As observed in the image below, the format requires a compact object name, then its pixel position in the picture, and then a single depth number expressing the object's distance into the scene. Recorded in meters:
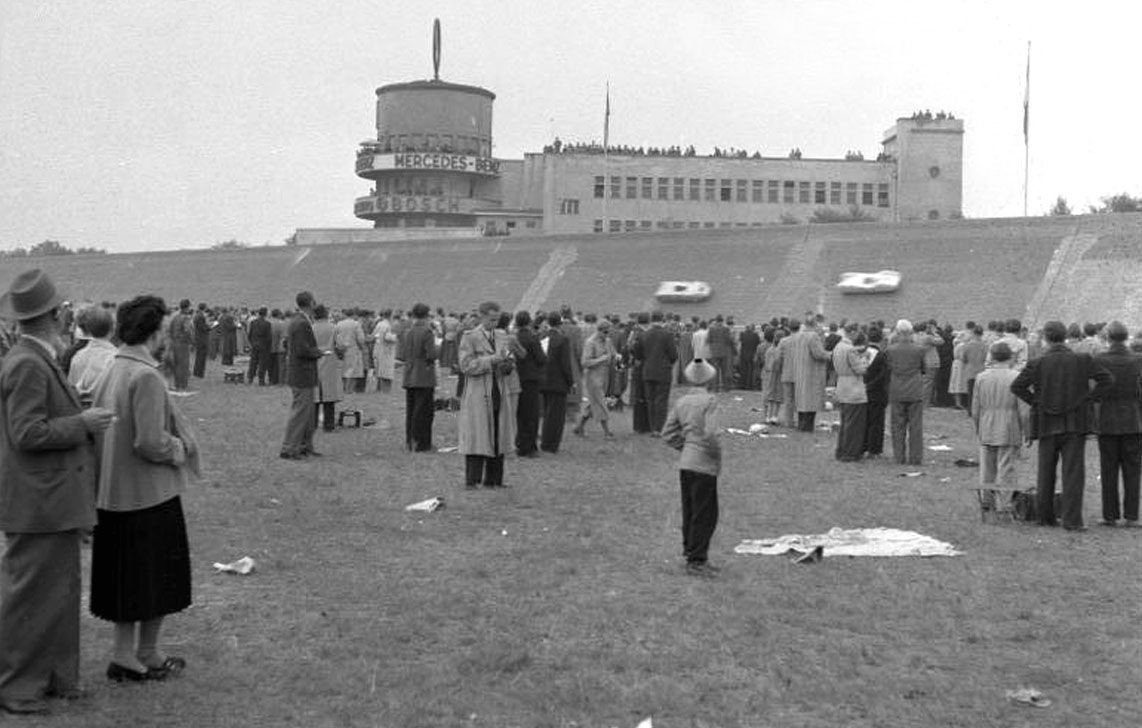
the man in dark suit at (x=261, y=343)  31.48
